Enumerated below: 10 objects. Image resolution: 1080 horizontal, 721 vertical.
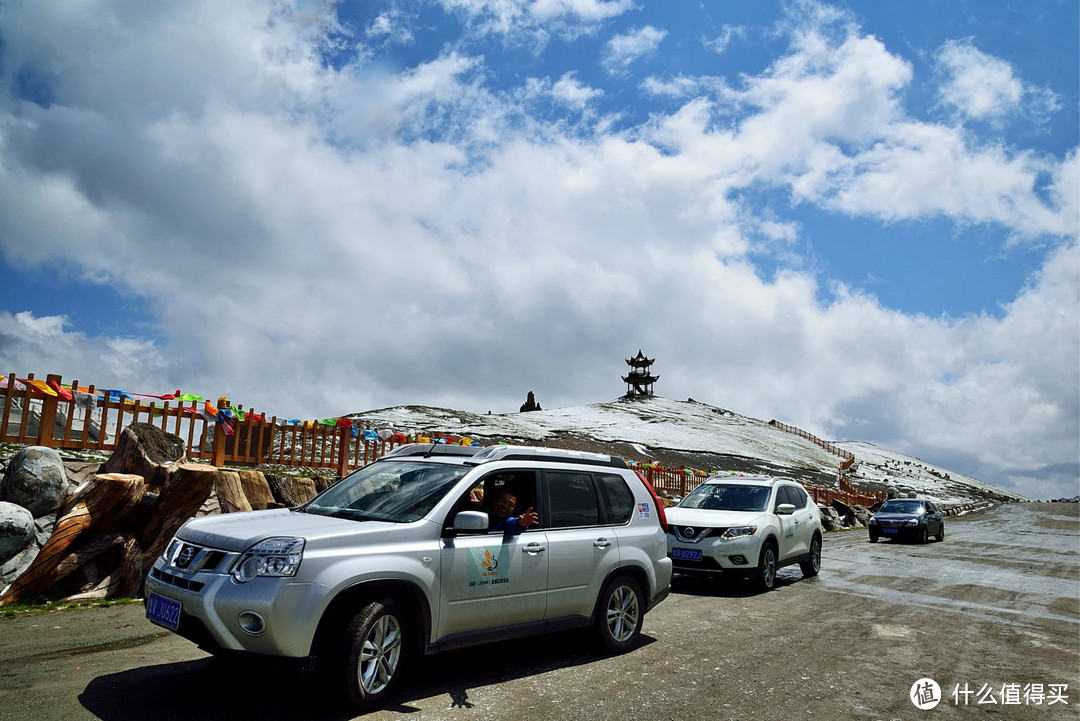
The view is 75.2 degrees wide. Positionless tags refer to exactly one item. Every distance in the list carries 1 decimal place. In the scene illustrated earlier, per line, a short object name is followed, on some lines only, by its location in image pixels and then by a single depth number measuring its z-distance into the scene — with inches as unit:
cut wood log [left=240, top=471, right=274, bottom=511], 379.2
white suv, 411.5
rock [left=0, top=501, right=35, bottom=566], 305.6
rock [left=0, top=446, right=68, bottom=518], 331.3
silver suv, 173.9
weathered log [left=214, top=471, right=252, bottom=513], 358.9
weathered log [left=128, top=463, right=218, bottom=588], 335.0
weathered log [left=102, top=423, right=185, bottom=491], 343.9
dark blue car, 850.1
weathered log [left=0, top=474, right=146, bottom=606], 298.0
